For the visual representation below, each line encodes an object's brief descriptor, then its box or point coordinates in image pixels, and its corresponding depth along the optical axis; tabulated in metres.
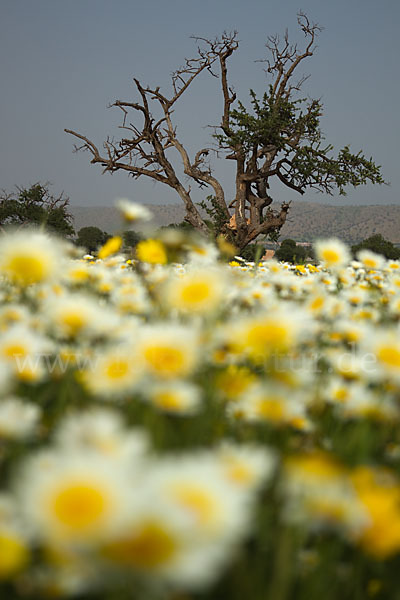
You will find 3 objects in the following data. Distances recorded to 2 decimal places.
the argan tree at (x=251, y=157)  53.76
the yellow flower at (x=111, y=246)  8.22
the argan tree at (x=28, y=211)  66.57
